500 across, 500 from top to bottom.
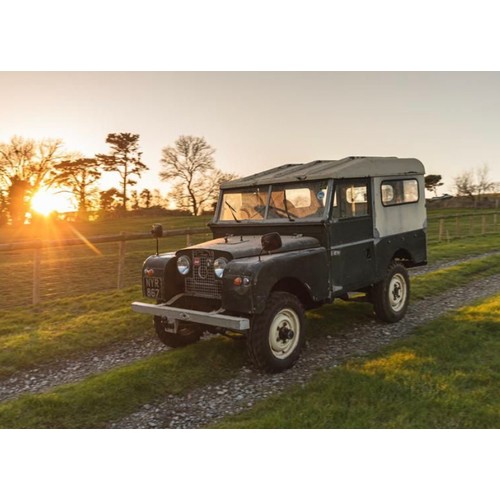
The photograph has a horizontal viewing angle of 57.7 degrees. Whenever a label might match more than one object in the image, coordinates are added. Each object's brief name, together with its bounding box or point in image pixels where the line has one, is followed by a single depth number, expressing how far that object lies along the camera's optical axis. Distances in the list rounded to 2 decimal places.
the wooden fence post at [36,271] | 8.71
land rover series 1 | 5.25
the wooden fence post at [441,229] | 19.70
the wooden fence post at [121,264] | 10.07
